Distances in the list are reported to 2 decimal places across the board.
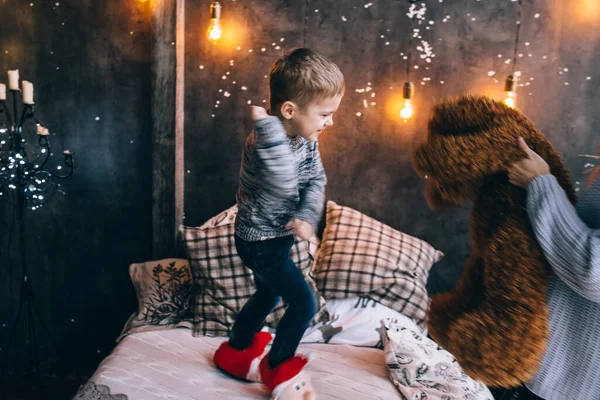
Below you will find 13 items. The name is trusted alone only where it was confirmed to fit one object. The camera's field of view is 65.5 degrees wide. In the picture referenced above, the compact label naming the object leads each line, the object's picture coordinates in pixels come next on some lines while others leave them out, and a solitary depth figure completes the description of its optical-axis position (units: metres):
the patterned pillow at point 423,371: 1.68
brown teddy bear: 1.02
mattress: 1.67
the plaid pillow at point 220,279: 2.13
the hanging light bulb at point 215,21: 2.34
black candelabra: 2.56
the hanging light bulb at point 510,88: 2.33
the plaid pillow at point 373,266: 2.27
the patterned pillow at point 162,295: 2.17
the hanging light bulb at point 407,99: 2.39
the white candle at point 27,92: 2.24
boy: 1.29
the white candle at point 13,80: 2.27
